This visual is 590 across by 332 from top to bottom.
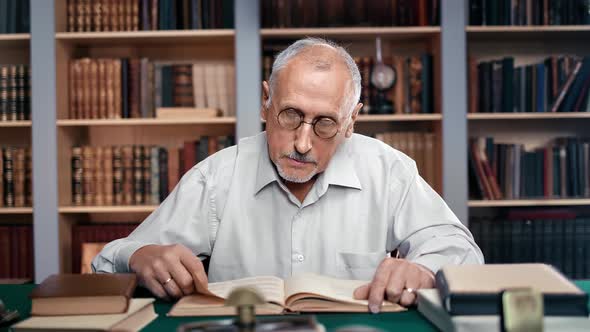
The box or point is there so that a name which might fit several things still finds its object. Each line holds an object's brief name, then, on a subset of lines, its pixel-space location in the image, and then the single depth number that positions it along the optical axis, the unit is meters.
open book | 1.15
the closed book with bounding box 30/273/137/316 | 1.05
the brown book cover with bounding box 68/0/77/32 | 3.45
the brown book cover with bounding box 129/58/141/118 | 3.42
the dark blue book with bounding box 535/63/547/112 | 3.38
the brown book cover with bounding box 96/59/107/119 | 3.41
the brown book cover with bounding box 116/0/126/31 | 3.39
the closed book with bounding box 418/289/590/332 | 0.94
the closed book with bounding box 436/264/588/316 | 0.96
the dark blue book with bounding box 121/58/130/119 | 3.41
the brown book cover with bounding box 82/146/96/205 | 3.45
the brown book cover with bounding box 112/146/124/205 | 3.43
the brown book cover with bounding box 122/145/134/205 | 3.43
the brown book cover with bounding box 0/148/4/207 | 3.44
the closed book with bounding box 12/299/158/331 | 0.96
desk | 1.09
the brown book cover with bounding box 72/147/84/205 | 3.46
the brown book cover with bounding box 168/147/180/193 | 3.44
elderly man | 1.66
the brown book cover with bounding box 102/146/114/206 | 3.42
